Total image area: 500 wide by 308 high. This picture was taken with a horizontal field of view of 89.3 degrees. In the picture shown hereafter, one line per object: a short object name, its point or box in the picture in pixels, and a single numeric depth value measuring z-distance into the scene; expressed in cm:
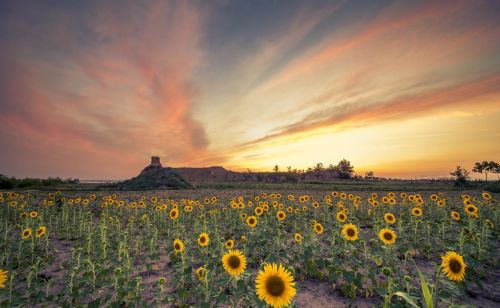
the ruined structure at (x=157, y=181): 3869
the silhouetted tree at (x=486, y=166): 11025
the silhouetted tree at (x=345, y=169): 12762
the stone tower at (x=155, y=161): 4763
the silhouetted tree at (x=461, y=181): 5334
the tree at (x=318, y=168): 13188
